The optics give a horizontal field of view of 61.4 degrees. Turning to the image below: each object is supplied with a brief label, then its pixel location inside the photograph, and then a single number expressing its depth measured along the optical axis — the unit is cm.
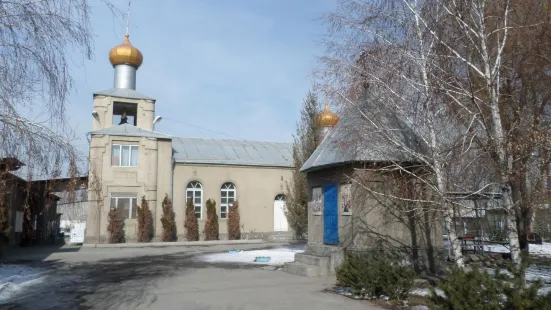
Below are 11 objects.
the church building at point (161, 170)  2817
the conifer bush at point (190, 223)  2906
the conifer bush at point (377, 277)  918
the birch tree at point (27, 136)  580
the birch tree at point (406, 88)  988
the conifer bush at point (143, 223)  2759
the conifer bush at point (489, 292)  550
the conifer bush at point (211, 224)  2966
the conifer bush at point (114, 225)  2692
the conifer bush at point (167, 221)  2823
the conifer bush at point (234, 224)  3039
